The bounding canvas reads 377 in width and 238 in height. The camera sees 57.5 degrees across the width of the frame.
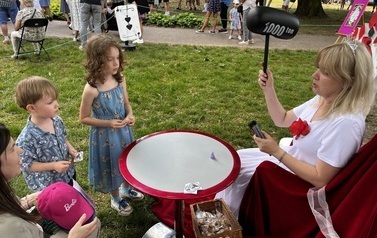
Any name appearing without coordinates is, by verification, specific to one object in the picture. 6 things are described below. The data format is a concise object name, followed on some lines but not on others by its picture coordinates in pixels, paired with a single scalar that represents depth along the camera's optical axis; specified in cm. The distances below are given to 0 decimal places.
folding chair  609
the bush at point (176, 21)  965
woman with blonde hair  181
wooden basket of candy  217
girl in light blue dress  245
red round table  194
